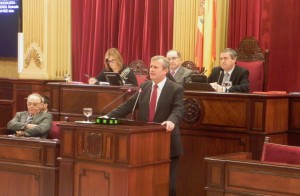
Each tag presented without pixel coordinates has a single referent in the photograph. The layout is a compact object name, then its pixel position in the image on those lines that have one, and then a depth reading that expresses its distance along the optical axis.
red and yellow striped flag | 8.66
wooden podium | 5.14
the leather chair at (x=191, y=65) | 8.15
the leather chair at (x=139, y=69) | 8.69
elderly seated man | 6.35
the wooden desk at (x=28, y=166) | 5.89
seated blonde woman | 7.88
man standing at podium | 5.79
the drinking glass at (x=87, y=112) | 5.75
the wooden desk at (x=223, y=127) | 6.21
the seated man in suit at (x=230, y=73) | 7.06
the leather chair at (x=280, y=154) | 5.12
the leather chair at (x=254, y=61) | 7.75
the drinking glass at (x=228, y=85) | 6.85
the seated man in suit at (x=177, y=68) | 7.66
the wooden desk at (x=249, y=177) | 4.61
